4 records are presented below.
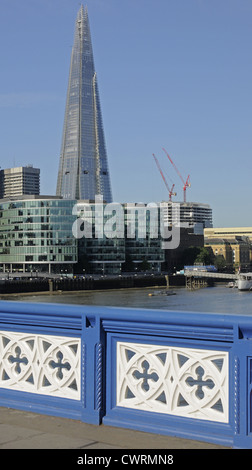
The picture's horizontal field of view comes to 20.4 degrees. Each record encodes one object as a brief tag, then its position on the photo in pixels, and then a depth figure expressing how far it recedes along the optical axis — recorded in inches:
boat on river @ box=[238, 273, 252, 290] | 5536.4
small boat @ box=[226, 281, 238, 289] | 6232.8
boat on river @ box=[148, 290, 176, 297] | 4534.9
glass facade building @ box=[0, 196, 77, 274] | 5703.7
